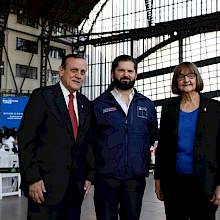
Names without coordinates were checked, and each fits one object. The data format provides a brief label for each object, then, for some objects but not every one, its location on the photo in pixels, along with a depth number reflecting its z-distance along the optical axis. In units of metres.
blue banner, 16.03
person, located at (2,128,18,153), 10.81
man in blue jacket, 3.20
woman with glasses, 2.92
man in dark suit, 2.91
